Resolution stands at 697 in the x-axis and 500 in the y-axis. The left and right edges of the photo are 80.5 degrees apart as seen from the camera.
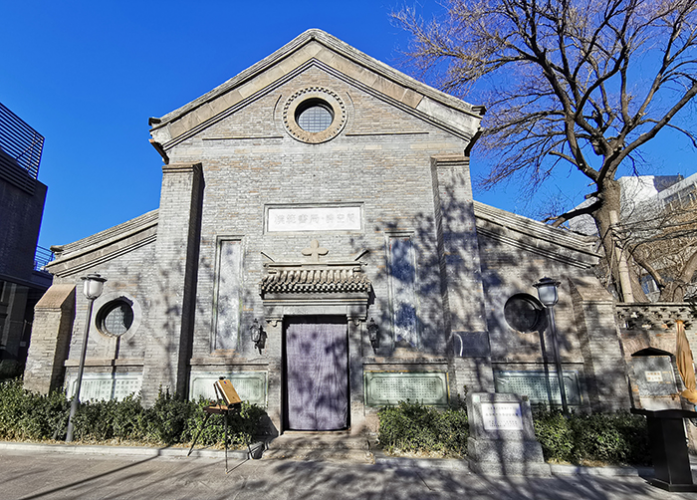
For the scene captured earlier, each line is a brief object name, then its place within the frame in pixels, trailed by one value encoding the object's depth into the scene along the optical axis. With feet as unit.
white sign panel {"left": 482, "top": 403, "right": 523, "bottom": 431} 25.04
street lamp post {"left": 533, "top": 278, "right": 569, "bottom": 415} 30.81
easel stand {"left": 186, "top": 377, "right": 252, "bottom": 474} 23.98
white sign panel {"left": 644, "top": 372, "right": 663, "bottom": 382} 34.53
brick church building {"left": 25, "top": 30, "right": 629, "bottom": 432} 32.65
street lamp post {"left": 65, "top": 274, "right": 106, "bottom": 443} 30.48
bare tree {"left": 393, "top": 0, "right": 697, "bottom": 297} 43.24
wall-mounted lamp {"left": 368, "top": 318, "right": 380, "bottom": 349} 32.55
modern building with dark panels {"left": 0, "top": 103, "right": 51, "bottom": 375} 54.54
